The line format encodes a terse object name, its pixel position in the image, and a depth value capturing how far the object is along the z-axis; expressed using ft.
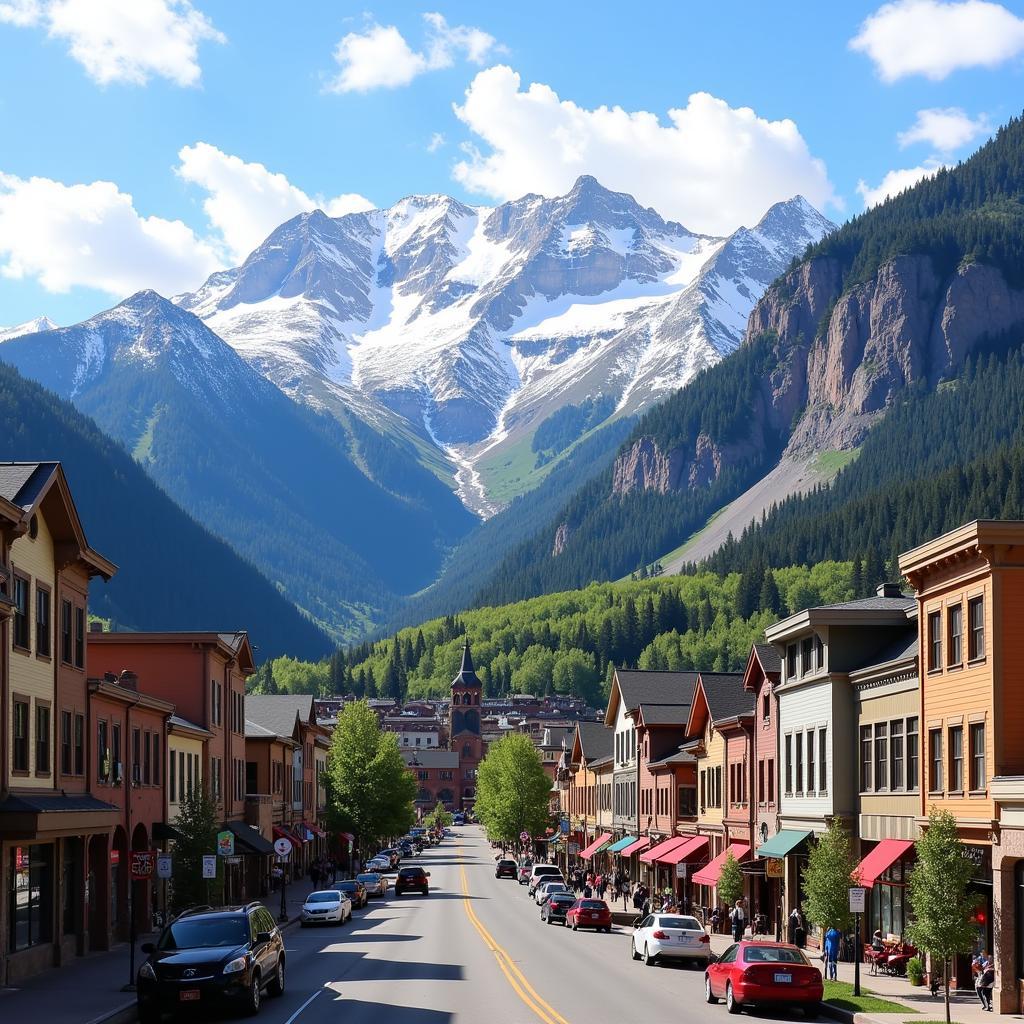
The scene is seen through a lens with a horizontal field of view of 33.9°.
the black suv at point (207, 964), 107.24
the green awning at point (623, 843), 309.01
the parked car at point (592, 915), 214.90
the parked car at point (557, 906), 230.07
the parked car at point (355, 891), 270.67
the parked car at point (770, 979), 116.57
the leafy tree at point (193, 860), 175.94
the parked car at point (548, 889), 242.84
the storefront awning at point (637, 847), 292.20
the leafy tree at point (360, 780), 396.57
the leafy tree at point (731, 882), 199.21
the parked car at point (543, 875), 299.99
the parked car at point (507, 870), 395.96
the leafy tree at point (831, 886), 145.69
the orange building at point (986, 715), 119.85
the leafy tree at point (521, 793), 457.06
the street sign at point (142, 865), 144.05
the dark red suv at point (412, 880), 312.09
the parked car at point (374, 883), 306.78
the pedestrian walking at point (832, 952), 147.74
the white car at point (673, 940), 159.94
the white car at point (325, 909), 221.66
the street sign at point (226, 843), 173.82
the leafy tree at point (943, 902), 116.57
